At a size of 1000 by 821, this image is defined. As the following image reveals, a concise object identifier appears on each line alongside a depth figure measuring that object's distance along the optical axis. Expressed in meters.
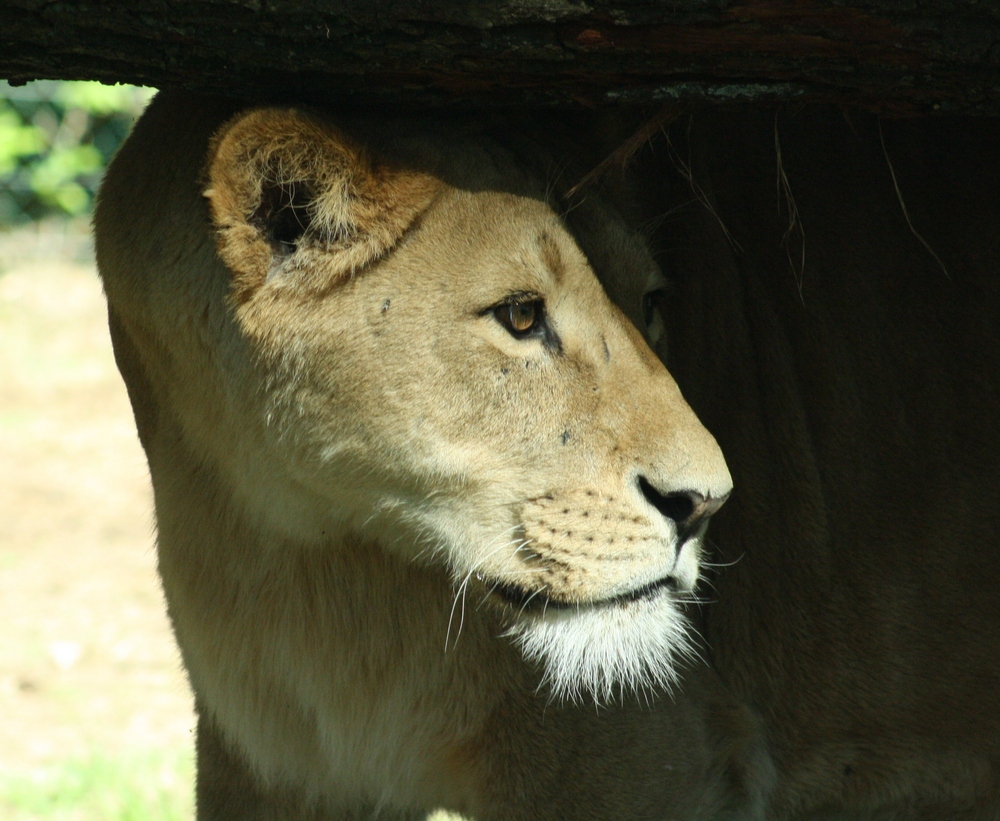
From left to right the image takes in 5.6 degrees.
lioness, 6.06
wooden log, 5.95
